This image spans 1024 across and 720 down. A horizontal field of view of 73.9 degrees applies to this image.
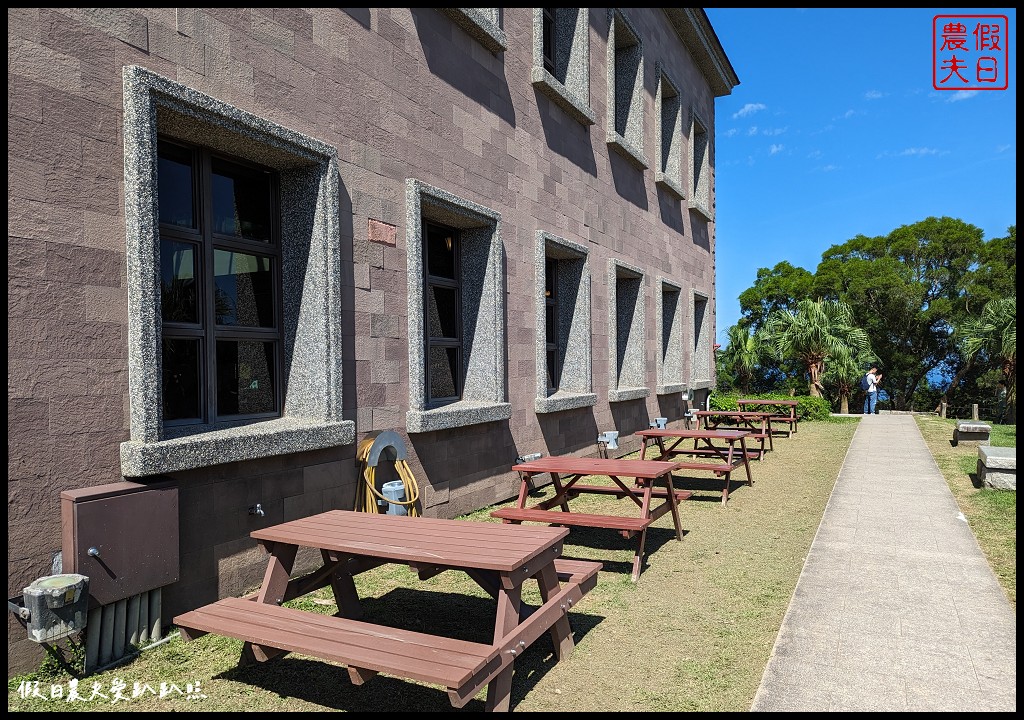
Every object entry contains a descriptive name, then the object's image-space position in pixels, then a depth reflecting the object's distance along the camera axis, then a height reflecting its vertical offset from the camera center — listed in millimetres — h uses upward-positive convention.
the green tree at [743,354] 22594 +243
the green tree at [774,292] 32247 +3313
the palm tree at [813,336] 21000 +769
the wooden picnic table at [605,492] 4977 -1123
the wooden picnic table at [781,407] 14577 -1166
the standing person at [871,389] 22297 -958
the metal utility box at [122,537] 3330 -886
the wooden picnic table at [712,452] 7652 -1177
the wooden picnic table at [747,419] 11484 -1107
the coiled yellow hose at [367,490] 5309 -992
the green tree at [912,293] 30297 +3037
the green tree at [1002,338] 17469 +574
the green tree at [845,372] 21250 -363
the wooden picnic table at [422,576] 2566 -1105
